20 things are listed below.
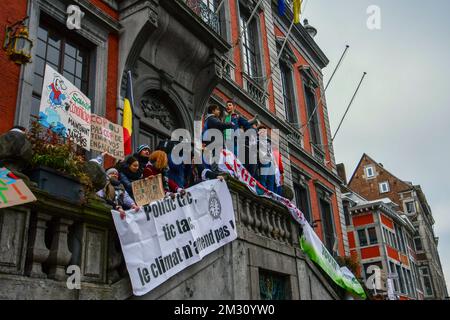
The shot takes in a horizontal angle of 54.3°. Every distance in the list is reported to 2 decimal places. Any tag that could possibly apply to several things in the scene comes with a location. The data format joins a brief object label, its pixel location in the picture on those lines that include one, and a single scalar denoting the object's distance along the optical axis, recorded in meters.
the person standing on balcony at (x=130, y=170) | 6.64
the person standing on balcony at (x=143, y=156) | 7.30
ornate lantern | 7.18
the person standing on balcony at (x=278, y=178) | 10.20
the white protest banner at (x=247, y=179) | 8.30
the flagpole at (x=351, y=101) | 20.08
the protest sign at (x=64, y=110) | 6.89
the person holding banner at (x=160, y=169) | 6.65
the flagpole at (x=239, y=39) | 16.36
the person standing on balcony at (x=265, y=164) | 9.77
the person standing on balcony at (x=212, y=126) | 8.58
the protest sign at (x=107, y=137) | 7.57
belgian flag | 8.85
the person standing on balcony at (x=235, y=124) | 9.02
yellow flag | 17.11
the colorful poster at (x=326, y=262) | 9.66
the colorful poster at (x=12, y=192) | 4.13
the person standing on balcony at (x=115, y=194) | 5.84
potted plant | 4.76
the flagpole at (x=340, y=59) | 19.19
